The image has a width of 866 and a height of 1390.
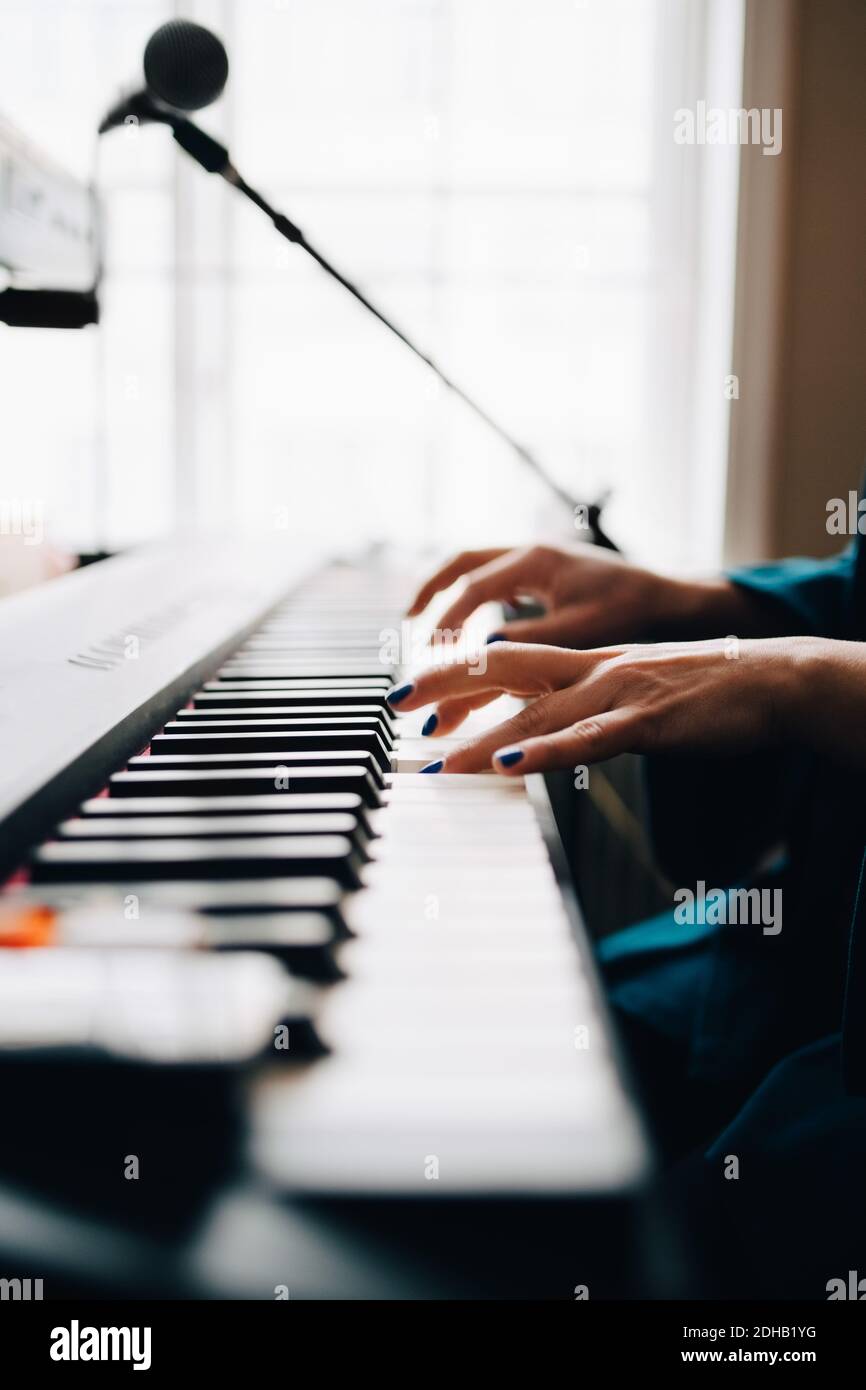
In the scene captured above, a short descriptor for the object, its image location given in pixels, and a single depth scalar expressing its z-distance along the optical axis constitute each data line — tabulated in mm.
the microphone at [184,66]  924
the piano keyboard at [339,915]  399
